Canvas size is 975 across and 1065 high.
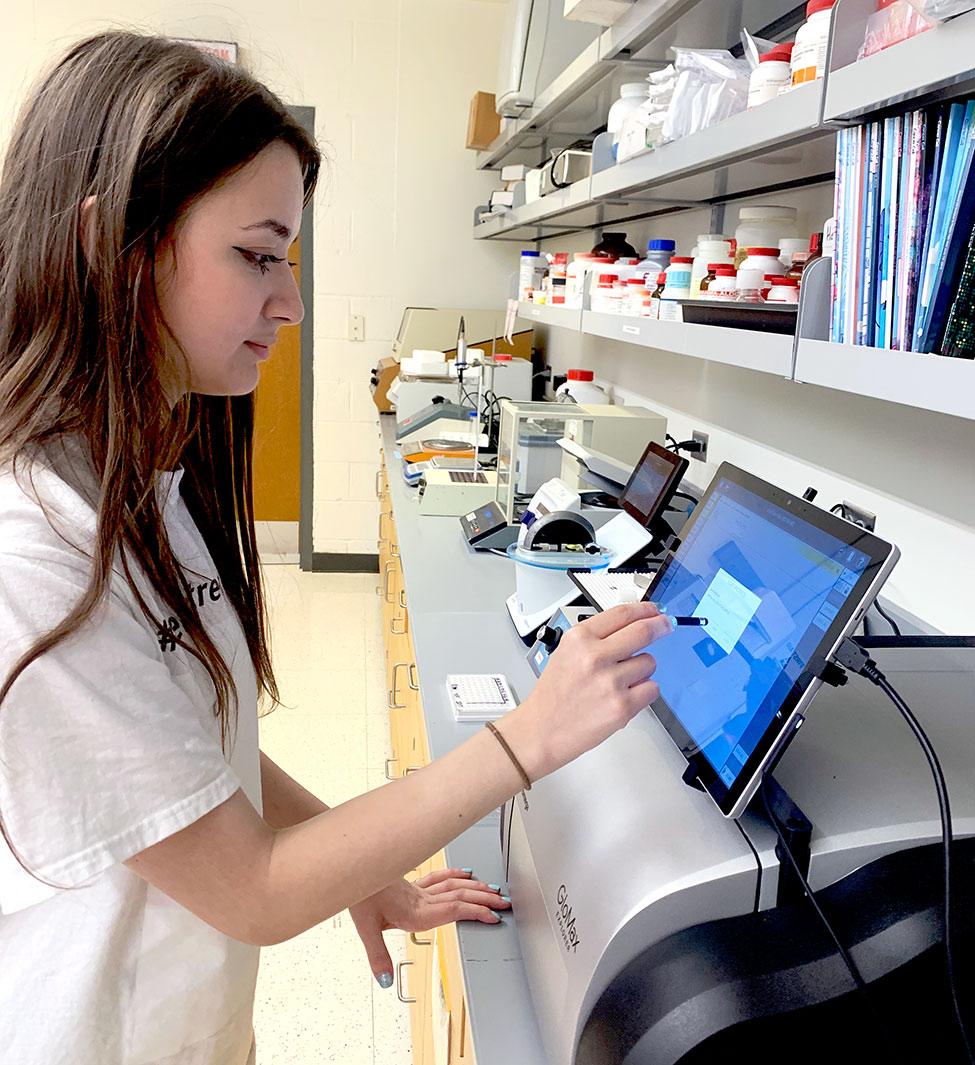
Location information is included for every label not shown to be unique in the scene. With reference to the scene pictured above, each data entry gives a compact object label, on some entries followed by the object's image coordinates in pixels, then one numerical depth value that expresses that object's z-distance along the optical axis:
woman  0.66
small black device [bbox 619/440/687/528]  1.88
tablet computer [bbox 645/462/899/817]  0.71
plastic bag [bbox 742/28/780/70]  1.29
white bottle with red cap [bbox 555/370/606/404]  2.77
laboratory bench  0.85
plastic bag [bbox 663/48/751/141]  1.39
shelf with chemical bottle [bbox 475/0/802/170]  1.65
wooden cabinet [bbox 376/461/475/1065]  1.02
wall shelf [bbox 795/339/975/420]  0.84
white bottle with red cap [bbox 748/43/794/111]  1.21
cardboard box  3.87
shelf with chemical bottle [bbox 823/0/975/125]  0.79
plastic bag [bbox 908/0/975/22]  0.77
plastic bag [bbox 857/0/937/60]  0.89
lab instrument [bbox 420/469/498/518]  2.69
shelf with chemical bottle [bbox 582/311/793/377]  1.19
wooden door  4.64
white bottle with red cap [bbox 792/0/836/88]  1.06
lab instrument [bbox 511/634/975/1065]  0.59
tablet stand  0.65
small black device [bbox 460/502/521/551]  2.33
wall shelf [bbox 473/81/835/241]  1.14
